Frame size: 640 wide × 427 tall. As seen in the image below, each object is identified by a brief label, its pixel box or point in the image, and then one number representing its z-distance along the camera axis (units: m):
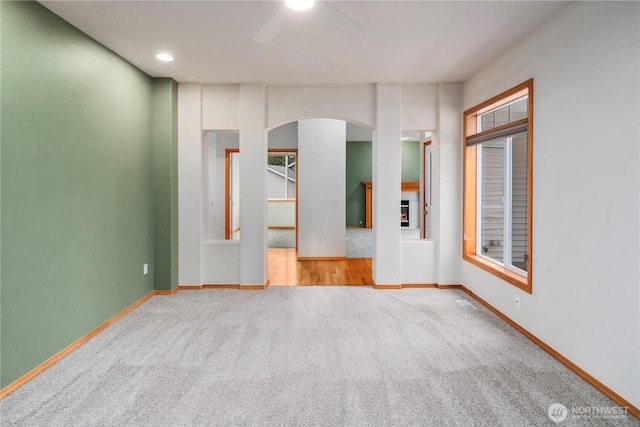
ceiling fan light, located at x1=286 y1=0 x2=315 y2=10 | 2.42
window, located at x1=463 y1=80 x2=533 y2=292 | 3.30
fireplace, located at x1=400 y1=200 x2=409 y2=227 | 10.78
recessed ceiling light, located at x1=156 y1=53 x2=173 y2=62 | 3.44
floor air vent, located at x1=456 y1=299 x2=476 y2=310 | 3.79
